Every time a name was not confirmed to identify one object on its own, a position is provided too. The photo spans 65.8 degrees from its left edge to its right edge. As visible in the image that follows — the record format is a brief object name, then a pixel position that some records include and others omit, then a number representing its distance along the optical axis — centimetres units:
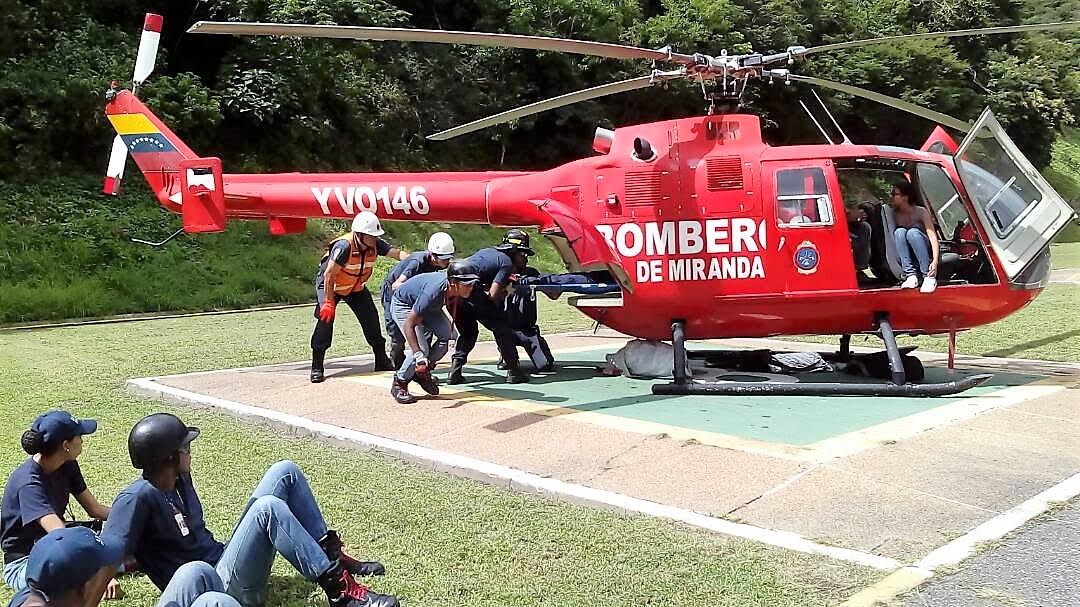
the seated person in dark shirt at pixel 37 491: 340
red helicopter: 752
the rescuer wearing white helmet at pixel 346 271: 822
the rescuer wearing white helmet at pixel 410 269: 826
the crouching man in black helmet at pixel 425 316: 723
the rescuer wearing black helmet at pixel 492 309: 832
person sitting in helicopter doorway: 757
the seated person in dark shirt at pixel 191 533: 314
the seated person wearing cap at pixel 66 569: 230
